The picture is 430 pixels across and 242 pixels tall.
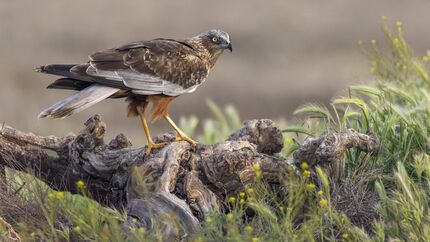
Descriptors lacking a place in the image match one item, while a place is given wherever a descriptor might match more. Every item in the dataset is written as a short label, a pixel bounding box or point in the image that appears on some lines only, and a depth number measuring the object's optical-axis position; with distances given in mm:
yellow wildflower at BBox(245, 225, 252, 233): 12312
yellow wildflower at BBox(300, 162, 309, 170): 13777
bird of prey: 15969
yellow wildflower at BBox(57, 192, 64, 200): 12706
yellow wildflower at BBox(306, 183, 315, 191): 13062
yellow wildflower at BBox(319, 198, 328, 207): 12607
